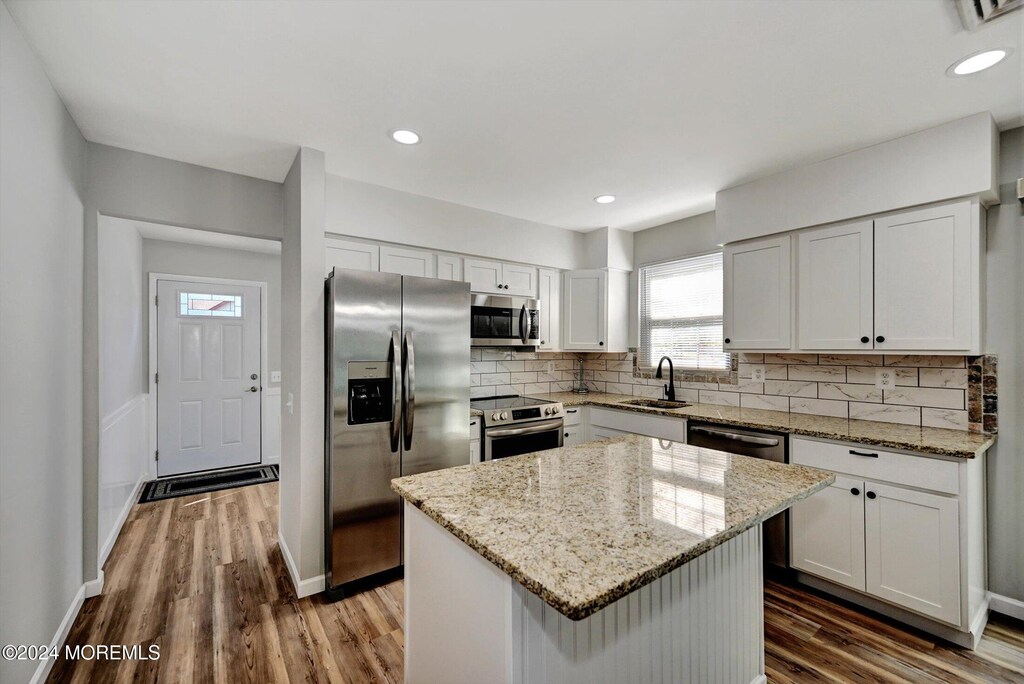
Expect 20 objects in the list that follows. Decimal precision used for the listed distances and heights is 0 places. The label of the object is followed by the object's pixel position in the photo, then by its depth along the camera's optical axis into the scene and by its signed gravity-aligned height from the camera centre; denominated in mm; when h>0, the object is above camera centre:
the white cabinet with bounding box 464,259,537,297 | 3613 +559
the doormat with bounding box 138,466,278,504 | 4215 -1394
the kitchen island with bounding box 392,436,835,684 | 1009 -497
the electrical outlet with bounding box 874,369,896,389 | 2654 -206
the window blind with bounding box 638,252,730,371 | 3672 +269
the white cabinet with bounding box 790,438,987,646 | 2039 -938
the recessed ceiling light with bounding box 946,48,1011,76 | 1708 +1104
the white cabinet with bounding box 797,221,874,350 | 2521 +334
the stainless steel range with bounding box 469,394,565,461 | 3299 -627
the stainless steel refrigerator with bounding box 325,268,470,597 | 2506 -358
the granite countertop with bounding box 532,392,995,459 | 2096 -471
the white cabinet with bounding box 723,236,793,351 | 2881 +333
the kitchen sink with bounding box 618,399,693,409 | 3641 -499
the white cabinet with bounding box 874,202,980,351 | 2201 +334
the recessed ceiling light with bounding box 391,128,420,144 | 2330 +1100
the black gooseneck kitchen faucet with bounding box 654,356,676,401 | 3836 -391
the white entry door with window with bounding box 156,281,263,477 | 4645 -351
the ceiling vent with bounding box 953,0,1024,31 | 1445 +1100
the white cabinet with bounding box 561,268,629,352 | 4137 +314
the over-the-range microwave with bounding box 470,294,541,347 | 3531 +187
